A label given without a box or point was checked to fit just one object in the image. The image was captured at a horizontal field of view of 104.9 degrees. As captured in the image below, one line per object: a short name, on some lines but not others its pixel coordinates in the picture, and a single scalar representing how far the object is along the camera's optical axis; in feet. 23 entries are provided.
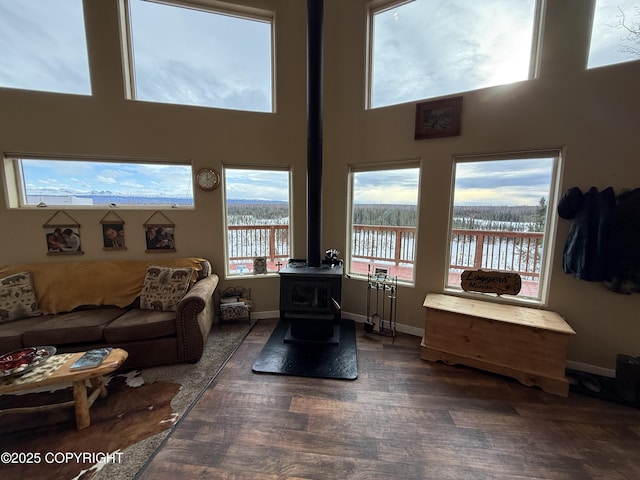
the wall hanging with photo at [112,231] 9.05
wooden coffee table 4.74
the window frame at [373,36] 7.05
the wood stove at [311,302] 8.39
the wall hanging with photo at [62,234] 8.68
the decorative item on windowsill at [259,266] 10.63
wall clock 9.50
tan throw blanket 7.91
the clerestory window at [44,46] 8.08
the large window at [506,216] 7.57
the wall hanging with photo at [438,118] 8.00
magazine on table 5.23
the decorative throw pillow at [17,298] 7.23
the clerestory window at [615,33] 6.37
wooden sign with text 7.71
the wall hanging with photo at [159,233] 9.38
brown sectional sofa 6.79
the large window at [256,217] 10.30
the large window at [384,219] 9.39
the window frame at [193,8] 8.68
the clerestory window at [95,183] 8.66
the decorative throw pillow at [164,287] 7.98
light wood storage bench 6.35
